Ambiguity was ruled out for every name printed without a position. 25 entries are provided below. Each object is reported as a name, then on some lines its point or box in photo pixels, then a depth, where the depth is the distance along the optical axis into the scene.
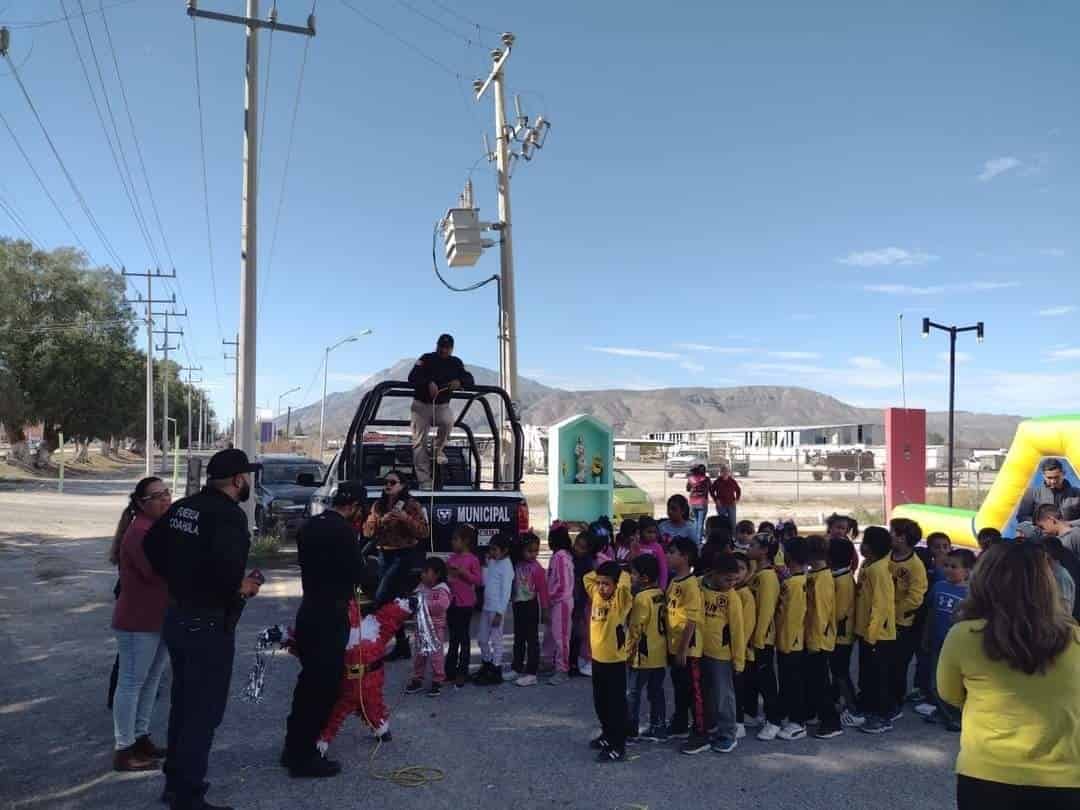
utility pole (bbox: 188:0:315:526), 12.86
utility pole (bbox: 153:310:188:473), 46.96
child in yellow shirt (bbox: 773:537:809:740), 5.51
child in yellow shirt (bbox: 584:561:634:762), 5.01
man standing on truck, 8.76
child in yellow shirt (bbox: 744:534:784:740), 5.50
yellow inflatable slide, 9.22
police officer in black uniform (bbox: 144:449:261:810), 4.15
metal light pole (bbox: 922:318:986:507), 21.00
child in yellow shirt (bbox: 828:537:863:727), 5.73
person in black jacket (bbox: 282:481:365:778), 4.74
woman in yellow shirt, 2.45
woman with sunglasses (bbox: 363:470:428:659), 7.11
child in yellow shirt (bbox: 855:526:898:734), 5.65
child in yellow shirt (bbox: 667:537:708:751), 5.17
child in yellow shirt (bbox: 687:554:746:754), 5.23
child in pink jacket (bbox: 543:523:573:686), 6.86
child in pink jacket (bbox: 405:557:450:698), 6.27
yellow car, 16.16
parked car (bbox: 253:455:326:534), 14.69
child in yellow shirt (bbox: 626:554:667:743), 5.21
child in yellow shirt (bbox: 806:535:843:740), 5.54
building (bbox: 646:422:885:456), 95.06
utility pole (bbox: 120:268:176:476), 31.16
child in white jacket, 6.67
